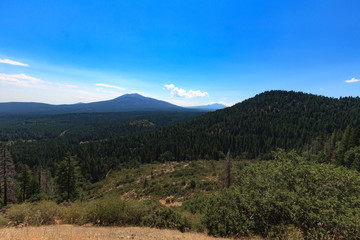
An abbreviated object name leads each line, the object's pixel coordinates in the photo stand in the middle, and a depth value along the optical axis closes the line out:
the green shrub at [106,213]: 11.51
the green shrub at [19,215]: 10.33
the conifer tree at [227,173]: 24.03
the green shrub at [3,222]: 9.90
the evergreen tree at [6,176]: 21.50
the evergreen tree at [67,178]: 24.25
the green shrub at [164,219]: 11.48
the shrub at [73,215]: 11.48
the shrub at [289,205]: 8.47
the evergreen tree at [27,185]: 25.65
